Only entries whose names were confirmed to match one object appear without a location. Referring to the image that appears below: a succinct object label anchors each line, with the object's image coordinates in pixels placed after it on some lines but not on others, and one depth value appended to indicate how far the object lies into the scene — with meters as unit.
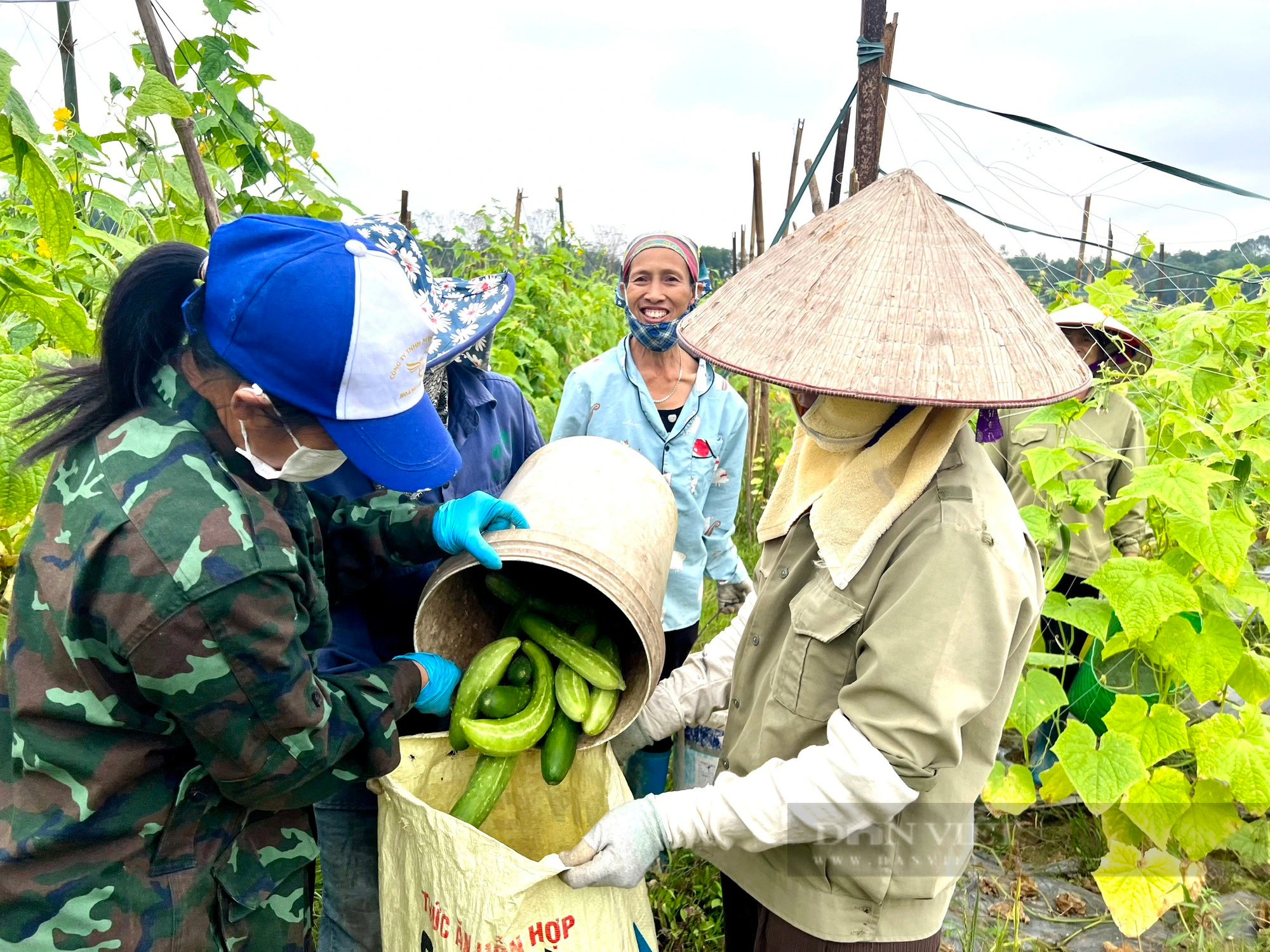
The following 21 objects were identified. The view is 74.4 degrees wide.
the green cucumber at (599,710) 2.02
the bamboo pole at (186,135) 1.98
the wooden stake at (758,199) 6.57
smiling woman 3.45
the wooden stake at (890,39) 3.36
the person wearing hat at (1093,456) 3.65
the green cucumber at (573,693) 2.04
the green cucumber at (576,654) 2.07
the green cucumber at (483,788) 1.96
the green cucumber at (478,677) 1.99
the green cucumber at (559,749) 2.06
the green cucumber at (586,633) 2.19
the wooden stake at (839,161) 3.24
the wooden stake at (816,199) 5.36
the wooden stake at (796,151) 6.04
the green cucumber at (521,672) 2.18
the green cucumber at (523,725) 1.96
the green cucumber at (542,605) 2.26
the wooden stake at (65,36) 2.10
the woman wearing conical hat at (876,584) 1.49
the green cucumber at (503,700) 2.05
